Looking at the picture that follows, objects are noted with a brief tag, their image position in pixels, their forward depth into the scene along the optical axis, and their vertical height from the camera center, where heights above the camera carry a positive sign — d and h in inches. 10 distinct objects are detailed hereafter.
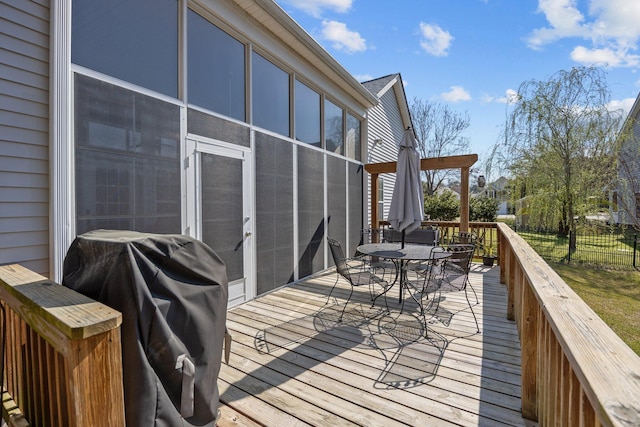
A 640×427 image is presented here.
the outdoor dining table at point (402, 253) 145.7 -21.7
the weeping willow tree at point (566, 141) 347.9 +76.5
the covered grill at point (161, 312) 45.4 -16.1
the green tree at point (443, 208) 562.6 +2.0
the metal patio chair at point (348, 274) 147.9 -31.1
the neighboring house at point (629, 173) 334.0 +38.6
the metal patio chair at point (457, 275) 145.1 -31.9
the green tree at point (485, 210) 548.7 -1.5
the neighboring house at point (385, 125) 345.7 +100.3
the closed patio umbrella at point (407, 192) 168.1 +9.3
